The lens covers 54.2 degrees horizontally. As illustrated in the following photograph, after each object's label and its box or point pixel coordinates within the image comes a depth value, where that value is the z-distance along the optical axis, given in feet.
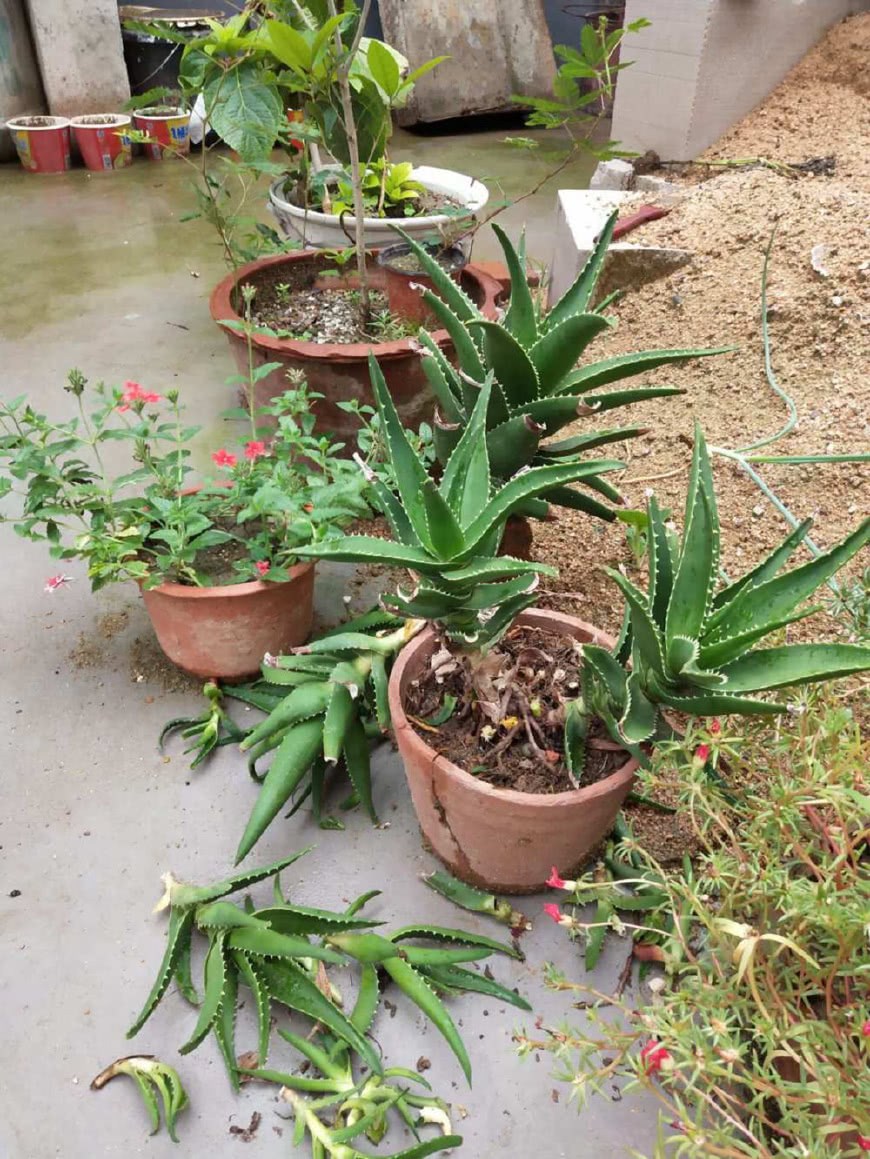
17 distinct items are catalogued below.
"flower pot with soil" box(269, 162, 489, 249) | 8.18
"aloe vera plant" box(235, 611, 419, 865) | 4.51
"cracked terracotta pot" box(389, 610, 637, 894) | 3.99
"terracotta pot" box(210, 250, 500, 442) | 6.93
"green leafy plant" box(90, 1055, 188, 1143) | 3.76
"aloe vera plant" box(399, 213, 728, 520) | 4.36
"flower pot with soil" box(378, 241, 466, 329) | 7.53
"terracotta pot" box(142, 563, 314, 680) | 5.35
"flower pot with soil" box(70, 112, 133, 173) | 15.64
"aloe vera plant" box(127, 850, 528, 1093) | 3.87
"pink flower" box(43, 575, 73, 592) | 5.25
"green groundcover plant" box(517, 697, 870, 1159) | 2.63
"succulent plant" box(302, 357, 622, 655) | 3.40
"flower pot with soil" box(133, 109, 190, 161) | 15.85
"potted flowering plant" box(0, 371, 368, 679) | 5.16
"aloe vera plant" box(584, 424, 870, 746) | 3.14
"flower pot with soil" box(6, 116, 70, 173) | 15.43
